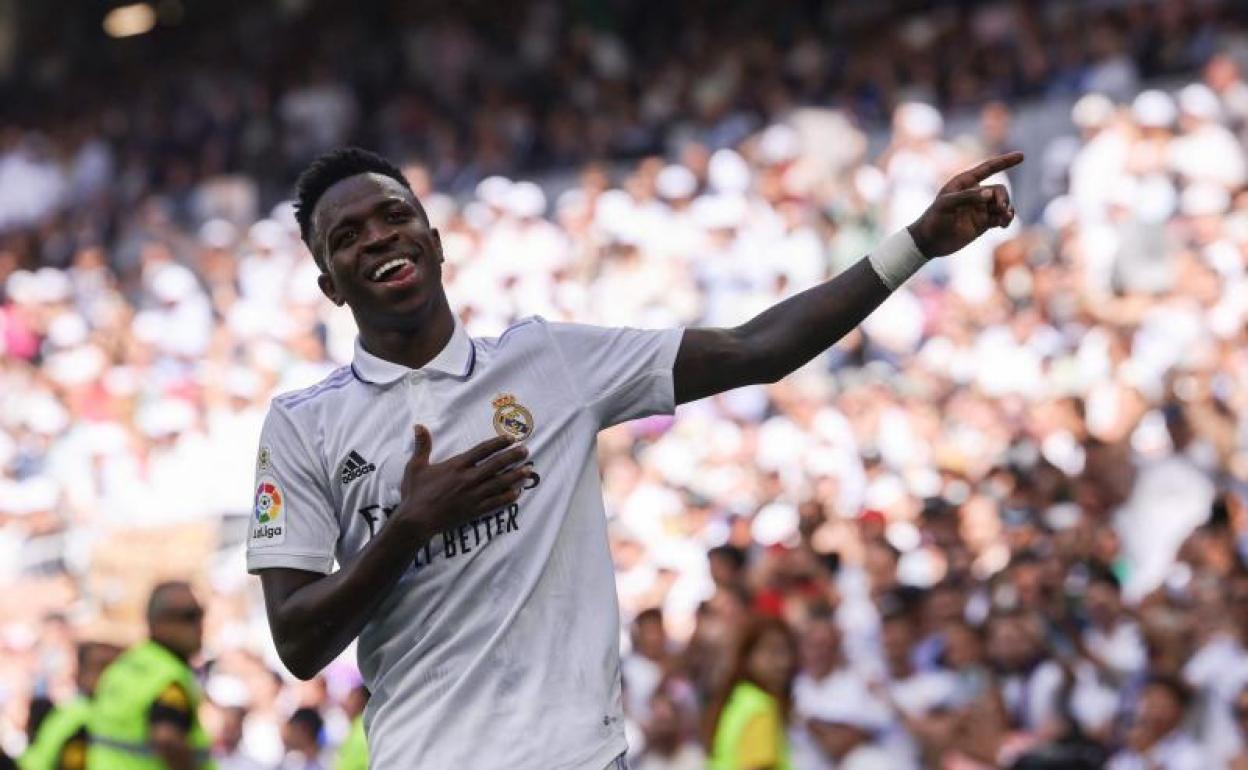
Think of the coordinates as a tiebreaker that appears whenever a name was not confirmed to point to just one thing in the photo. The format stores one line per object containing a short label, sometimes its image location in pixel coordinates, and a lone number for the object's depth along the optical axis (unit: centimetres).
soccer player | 773
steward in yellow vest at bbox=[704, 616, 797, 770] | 1498
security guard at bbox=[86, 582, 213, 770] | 1483
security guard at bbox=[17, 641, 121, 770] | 1616
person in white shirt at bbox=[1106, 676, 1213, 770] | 1620
